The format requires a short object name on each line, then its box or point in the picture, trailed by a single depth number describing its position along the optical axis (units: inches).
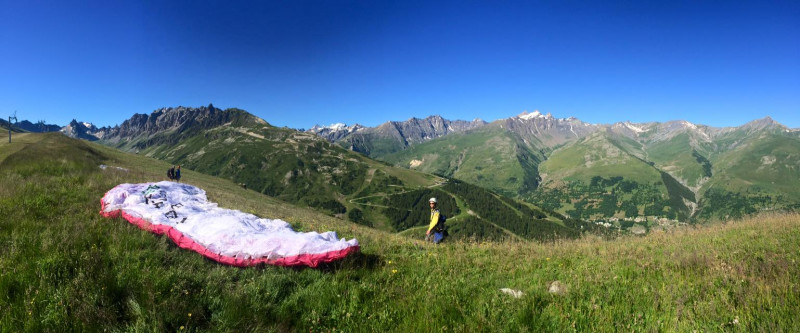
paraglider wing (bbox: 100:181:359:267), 295.3
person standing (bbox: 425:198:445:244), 561.3
